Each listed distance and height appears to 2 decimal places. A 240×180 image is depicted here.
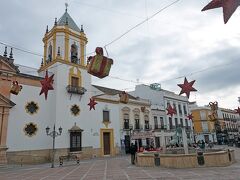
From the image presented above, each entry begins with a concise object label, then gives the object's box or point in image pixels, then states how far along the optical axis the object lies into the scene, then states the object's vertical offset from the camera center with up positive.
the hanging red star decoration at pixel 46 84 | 14.70 +3.74
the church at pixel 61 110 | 20.38 +3.48
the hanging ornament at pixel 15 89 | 15.56 +3.70
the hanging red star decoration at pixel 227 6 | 5.34 +2.98
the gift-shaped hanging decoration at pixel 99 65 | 9.77 +3.22
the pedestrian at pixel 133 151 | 15.77 -0.62
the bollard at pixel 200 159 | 12.15 -1.00
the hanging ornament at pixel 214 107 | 24.86 +3.31
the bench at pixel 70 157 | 22.77 -1.22
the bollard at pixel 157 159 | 13.56 -1.03
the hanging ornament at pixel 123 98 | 17.09 +3.14
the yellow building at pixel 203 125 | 52.72 +3.12
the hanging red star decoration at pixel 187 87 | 14.78 +3.30
